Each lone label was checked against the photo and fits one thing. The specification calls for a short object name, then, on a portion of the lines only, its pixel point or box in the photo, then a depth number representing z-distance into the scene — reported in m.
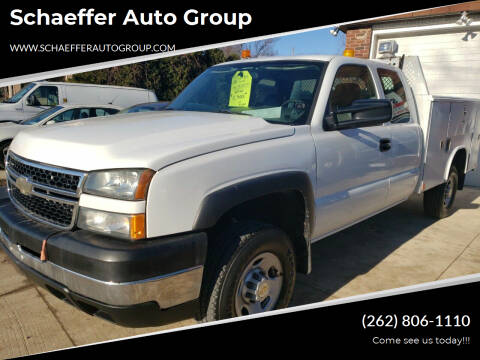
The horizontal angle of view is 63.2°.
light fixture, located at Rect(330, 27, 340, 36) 8.64
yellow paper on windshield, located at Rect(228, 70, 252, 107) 3.14
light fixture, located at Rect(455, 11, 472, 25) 7.33
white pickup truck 1.91
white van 10.41
